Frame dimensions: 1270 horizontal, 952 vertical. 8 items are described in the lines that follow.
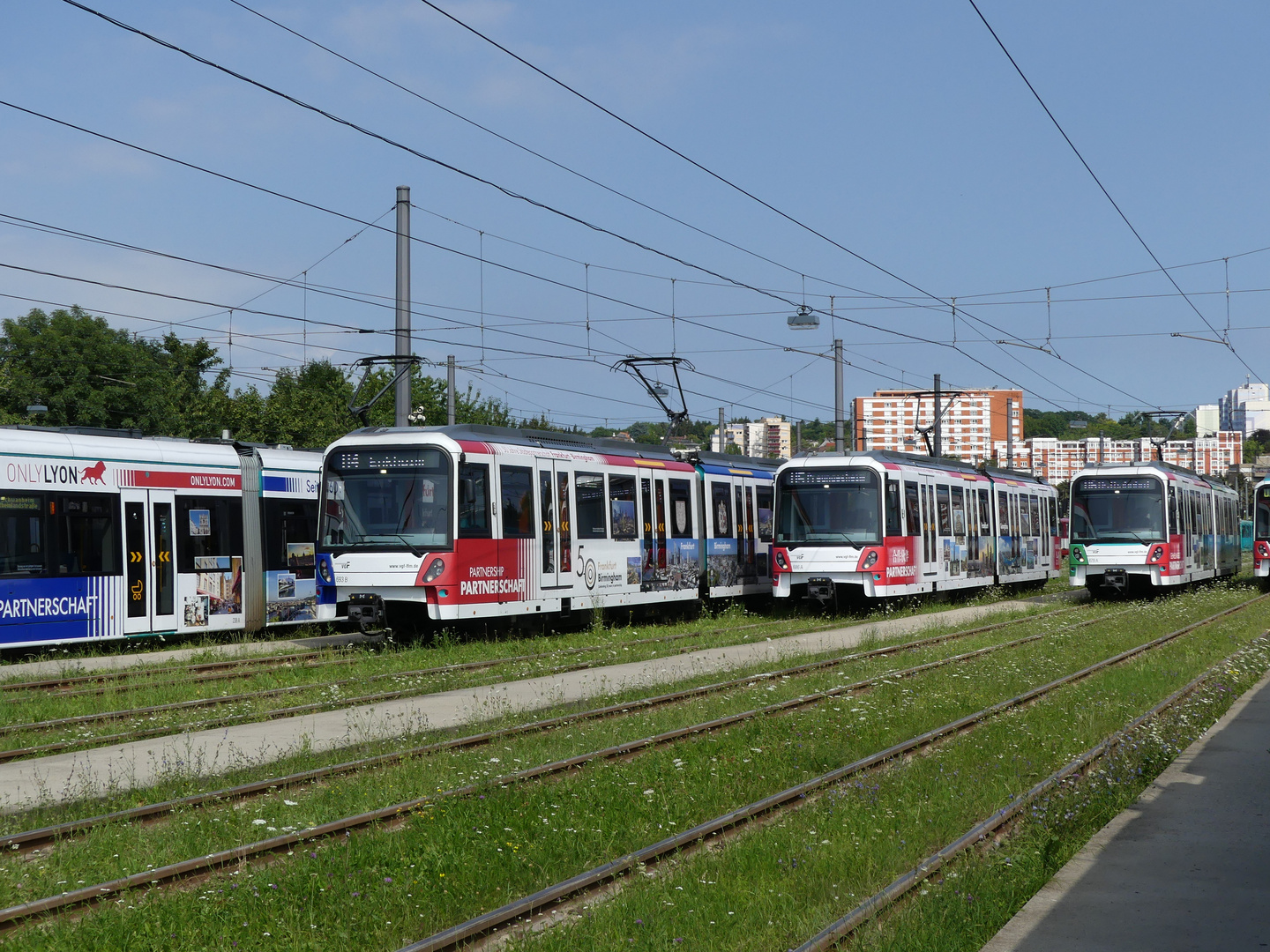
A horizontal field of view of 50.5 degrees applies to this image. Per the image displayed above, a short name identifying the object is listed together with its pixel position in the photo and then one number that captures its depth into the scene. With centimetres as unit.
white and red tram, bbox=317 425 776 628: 1852
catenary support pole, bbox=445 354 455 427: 3734
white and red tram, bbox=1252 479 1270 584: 3591
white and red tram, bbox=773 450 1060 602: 2492
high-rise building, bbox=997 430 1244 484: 13977
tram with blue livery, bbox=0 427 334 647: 1753
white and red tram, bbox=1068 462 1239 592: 2991
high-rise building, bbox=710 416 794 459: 15150
